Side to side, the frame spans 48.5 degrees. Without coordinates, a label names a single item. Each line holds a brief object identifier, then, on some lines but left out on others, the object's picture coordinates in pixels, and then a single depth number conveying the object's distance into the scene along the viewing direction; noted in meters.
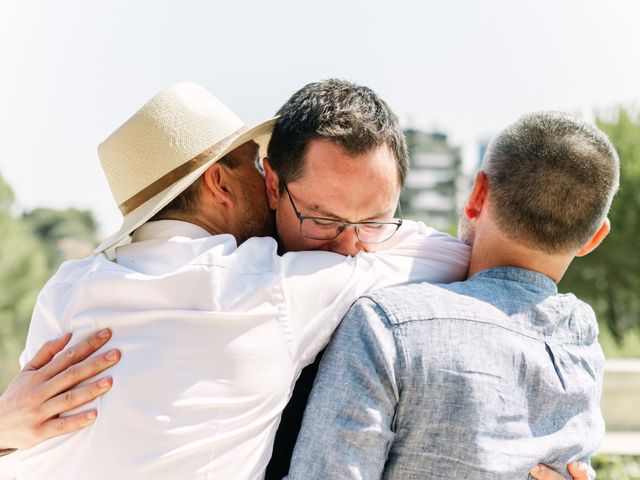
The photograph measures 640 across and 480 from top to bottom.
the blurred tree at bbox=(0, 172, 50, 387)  24.75
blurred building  83.72
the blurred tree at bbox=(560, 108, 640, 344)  16.97
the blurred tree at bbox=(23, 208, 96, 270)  69.88
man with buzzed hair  1.63
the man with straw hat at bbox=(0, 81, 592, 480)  1.59
